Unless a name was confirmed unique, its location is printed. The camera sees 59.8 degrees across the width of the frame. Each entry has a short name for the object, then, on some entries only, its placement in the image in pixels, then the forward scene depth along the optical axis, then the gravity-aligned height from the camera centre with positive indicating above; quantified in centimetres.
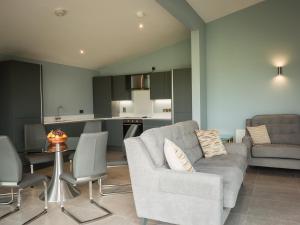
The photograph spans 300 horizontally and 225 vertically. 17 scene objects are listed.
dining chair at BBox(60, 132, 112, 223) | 300 -58
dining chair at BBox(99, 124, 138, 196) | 370 -78
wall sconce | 521 +76
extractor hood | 691 +77
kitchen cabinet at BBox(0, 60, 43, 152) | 474 +27
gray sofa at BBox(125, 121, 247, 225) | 219 -71
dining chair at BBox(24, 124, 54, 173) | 427 -47
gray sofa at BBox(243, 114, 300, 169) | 435 -64
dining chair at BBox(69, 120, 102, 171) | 482 -28
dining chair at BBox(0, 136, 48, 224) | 279 -58
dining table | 346 -97
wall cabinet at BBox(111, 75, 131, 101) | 704 +64
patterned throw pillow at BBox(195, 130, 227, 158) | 373 -50
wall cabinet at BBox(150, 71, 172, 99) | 641 +63
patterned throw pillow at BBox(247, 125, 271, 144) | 481 -48
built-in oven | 661 -30
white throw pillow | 254 -48
